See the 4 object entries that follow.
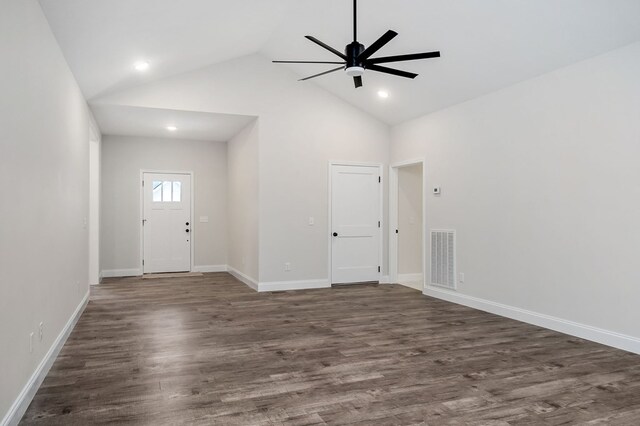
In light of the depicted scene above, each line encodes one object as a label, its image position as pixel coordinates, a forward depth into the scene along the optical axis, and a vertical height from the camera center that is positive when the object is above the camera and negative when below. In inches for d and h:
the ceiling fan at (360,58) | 143.5 +52.5
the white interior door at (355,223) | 291.9 -5.1
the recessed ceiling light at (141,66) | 209.6 +73.1
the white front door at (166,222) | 350.1 -5.1
